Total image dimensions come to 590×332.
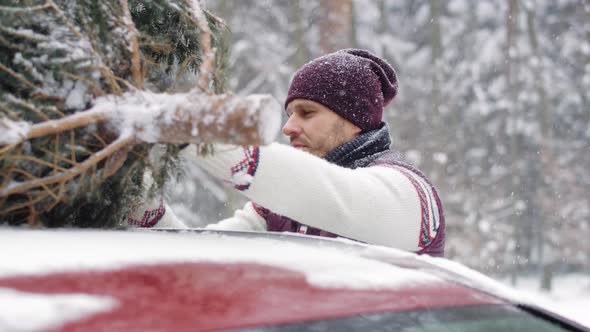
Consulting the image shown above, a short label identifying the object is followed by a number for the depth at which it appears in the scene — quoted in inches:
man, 67.9
